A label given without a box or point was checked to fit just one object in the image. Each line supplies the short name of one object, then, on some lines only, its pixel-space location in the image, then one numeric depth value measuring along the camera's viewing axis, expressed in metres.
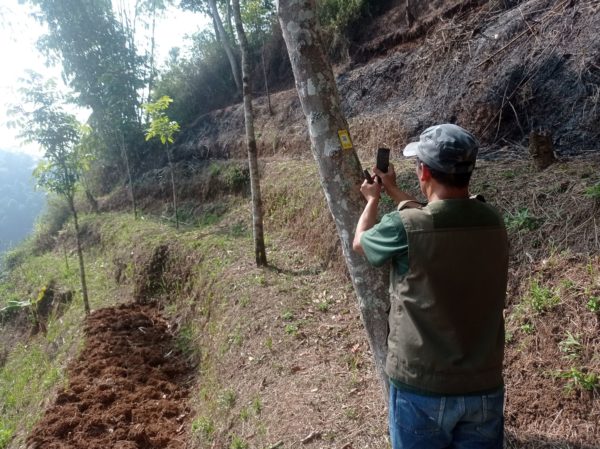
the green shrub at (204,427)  4.44
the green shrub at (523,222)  3.85
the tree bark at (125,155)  14.21
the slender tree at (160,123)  9.84
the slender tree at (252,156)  6.24
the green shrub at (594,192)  3.45
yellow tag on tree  2.71
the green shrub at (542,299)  3.08
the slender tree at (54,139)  7.94
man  1.70
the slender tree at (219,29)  15.82
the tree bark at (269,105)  12.90
